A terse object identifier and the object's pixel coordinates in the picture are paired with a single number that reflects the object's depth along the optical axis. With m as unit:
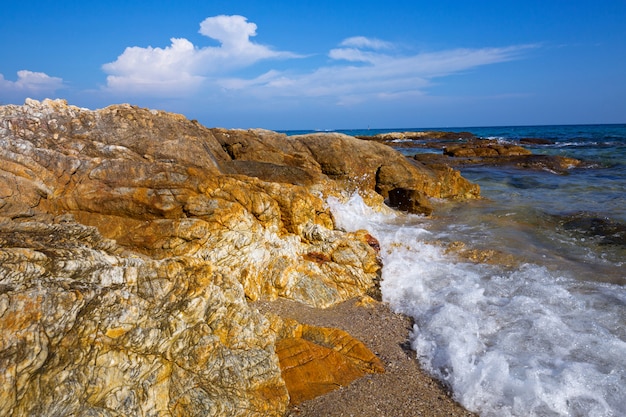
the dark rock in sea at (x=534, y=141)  53.29
